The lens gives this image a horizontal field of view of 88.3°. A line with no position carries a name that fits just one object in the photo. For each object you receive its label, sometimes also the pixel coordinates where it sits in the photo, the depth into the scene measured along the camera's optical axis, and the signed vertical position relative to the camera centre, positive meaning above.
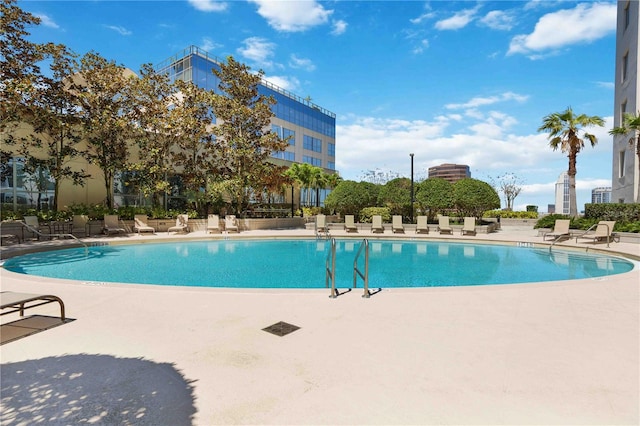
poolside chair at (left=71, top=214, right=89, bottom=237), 15.87 -0.83
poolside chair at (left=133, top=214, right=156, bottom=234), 17.03 -0.95
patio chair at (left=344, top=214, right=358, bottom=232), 20.14 -1.05
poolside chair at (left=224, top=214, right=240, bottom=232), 18.95 -0.99
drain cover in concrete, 4.07 -1.55
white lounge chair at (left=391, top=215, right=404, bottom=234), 19.33 -1.00
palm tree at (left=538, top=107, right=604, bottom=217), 20.16 +4.80
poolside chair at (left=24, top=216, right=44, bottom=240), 14.29 -0.66
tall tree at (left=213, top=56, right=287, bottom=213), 19.81 +4.84
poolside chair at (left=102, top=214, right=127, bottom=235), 16.45 -0.91
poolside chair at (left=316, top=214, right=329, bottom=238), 19.55 -1.06
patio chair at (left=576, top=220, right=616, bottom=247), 13.91 -1.04
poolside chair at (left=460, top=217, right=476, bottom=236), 18.06 -1.10
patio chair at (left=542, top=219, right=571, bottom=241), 15.39 -1.14
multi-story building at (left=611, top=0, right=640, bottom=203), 20.59 +7.51
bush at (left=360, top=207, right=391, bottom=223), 23.52 -0.44
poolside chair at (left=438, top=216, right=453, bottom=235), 18.68 -1.03
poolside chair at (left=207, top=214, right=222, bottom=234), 18.30 -0.95
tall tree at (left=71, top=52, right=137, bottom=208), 16.59 +5.00
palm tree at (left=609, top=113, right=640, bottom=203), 17.53 +4.42
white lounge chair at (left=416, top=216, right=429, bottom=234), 18.77 -1.04
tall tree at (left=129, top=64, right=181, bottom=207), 18.56 +4.48
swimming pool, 8.87 -1.93
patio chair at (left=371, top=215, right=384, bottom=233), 19.53 -1.07
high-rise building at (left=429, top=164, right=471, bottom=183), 150.38 +16.83
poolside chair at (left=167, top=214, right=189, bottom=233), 18.09 -0.97
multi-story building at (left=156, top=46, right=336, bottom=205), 33.06 +12.71
